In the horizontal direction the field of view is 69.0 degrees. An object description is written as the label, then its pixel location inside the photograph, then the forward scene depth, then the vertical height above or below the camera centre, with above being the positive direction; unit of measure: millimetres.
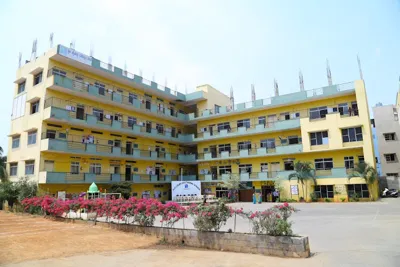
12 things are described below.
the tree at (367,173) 24594 +980
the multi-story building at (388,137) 38803 +6455
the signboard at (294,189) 28614 -256
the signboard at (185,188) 29641 +206
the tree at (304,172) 27625 +1365
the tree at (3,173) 25469 +1900
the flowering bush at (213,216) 9641 -900
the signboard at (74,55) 24041 +11678
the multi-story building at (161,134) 24438 +5617
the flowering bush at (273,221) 8195 -952
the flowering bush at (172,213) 10508 -820
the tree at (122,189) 26172 +252
